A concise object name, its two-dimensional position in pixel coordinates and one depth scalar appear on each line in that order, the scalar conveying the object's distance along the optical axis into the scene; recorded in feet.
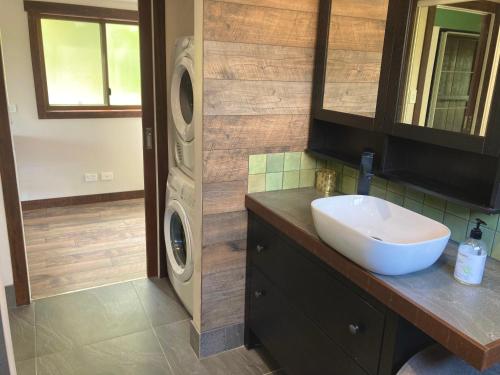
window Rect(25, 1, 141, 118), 13.24
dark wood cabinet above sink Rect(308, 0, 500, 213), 4.43
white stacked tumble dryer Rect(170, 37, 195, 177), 7.36
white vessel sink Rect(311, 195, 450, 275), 3.98
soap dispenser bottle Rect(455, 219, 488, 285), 4.03
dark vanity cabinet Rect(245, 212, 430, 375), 4.29
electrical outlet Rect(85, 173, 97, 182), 14.62
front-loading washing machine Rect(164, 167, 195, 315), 7.65
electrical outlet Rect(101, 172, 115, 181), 14.87
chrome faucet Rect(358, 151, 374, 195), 5.56
